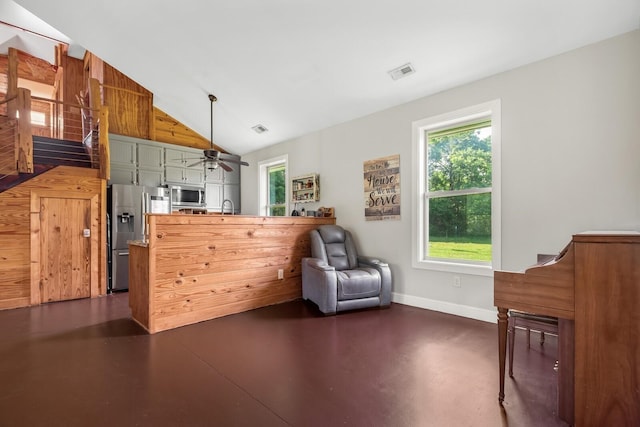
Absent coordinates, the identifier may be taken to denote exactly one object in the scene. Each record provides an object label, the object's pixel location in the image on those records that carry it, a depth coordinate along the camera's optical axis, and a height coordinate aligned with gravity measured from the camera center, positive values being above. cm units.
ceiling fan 388 +67
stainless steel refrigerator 491 -16
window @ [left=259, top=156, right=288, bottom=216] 607 +51
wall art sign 414 +33
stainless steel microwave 591 +29
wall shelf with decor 520 +41
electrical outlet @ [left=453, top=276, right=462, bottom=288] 355 -81
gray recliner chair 363 -79
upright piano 140 -51
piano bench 195 -73
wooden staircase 401 +87
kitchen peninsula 313 -65
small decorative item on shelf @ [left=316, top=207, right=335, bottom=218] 495 +0
